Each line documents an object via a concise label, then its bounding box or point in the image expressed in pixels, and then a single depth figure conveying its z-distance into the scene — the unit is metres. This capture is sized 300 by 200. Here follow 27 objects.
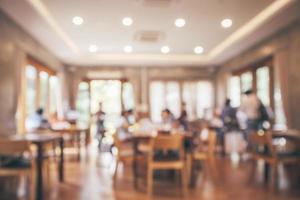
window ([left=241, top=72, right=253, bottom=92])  9.29
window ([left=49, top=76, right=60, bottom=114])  9.97
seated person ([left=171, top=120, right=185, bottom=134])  5.63
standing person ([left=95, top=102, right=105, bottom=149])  8.98
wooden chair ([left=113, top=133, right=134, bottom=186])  5.17
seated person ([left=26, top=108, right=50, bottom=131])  6.95
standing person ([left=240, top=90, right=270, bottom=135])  7.13
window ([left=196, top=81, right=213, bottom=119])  12.62
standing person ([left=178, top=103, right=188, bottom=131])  6.57
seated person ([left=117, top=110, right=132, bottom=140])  5.56
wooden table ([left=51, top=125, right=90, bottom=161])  7.44
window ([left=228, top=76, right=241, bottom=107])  10.34
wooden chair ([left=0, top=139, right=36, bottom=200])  3.80
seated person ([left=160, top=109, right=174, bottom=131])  7.14
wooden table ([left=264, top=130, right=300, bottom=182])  4.88
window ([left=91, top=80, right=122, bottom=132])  12.29
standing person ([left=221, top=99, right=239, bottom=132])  8.70
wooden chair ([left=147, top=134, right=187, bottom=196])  4.20
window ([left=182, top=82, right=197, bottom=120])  12.57
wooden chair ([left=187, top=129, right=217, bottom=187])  5.11
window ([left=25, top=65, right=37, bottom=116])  7.67
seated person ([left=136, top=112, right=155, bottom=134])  5.44
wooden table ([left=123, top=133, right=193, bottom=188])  4.89
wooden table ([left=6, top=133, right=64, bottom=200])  4.14
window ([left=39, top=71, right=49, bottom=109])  8.91
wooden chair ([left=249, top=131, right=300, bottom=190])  4.55
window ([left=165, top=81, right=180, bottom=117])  12.55
